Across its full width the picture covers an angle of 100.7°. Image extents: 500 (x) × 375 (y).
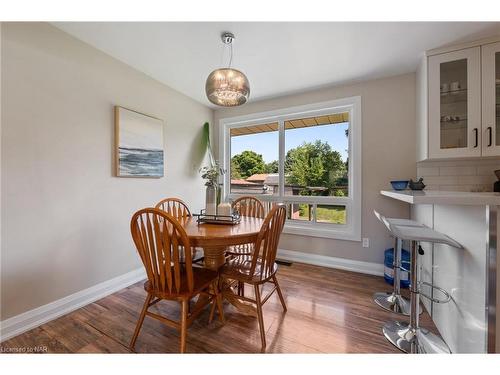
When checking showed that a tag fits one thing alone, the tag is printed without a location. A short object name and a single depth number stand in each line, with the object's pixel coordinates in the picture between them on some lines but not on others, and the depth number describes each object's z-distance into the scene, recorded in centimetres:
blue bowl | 200
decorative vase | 190
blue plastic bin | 220
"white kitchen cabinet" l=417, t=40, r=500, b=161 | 172
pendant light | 147
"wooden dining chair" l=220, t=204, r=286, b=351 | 139
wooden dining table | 133
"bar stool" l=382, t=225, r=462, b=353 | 132
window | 266
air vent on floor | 279
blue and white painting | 214
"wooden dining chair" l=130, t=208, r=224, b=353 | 119
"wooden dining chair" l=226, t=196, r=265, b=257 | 239
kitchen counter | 100
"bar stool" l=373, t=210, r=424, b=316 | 176
